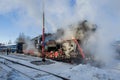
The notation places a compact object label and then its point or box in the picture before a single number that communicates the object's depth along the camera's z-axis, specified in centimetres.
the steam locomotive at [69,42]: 629
